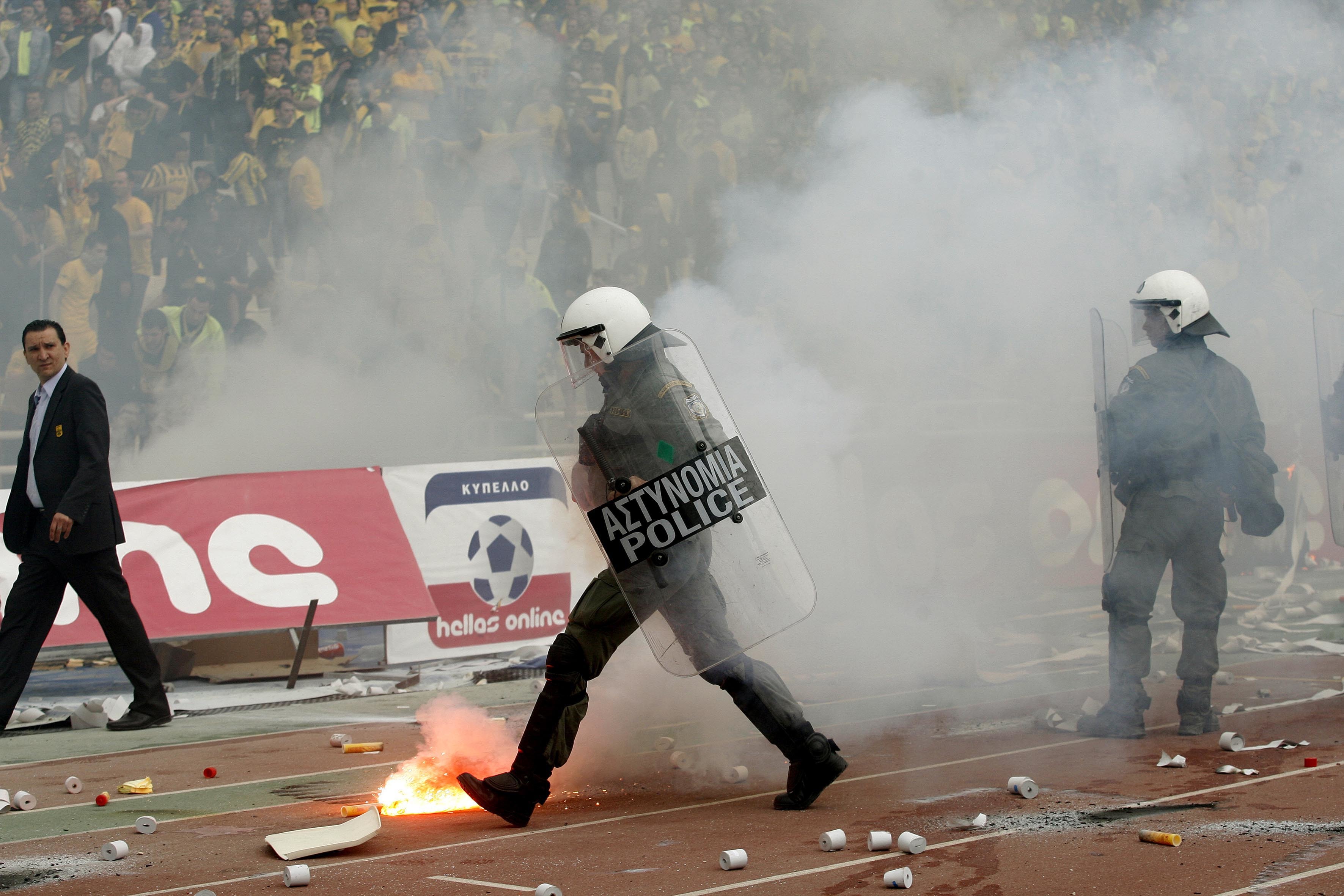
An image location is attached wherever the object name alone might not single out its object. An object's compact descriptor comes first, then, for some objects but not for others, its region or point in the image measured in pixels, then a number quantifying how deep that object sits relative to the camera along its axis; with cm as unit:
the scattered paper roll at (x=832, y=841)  730
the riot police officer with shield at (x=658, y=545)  818
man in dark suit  1179
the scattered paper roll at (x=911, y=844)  714
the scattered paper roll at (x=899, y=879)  650
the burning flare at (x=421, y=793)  893
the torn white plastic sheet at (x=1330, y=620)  1809
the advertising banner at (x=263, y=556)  1428
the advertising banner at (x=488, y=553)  1616
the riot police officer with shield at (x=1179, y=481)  1109
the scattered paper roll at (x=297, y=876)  691
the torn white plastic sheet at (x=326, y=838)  757
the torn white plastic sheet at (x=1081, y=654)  1575
